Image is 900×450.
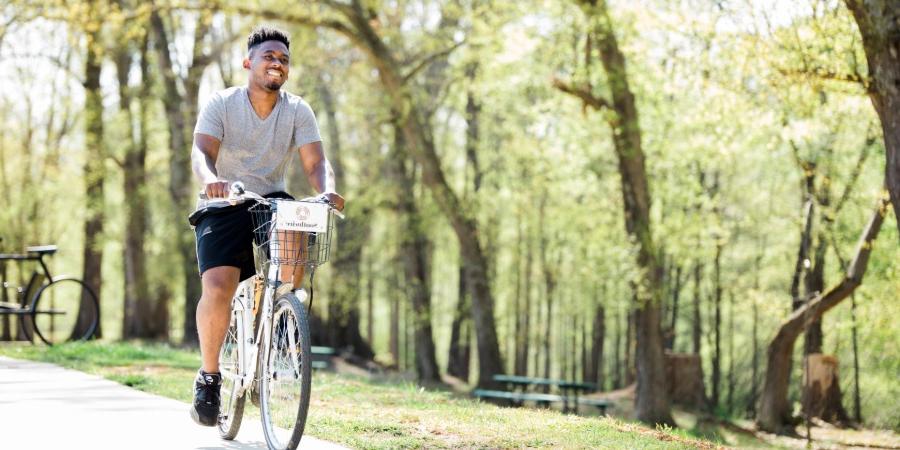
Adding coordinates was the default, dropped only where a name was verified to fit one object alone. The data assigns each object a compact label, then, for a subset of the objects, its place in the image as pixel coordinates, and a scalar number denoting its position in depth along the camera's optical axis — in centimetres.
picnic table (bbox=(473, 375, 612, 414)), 1653
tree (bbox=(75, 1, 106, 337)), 2316
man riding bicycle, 502
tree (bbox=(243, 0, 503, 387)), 1786
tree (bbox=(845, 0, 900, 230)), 909
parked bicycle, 1170
